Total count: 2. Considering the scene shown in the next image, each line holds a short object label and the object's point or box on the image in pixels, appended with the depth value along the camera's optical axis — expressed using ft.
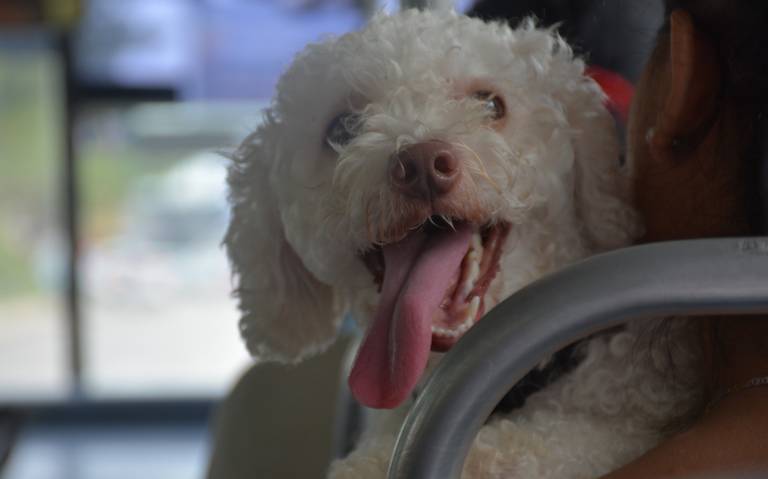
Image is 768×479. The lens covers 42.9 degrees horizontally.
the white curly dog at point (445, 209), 2.41
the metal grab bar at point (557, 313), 1.62
